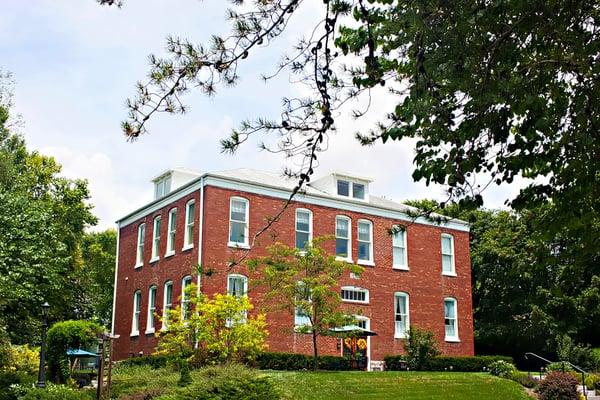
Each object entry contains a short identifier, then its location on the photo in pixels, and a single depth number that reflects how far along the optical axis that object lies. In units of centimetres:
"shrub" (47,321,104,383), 2258
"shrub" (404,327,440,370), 2920
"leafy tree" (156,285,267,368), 2255
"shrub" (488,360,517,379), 2602
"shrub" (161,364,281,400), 1395
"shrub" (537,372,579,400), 2186
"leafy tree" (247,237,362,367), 2380
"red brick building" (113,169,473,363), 2838
